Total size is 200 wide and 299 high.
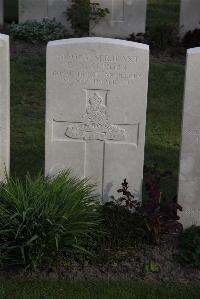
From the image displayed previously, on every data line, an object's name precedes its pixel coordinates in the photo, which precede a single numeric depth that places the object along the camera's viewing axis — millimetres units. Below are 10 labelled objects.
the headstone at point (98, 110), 6227
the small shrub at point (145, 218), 6184
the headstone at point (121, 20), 12914
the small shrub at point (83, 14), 12773
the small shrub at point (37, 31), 12672
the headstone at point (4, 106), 6258
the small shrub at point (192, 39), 12672
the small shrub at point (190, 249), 6066
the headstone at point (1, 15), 13562
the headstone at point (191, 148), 6113
